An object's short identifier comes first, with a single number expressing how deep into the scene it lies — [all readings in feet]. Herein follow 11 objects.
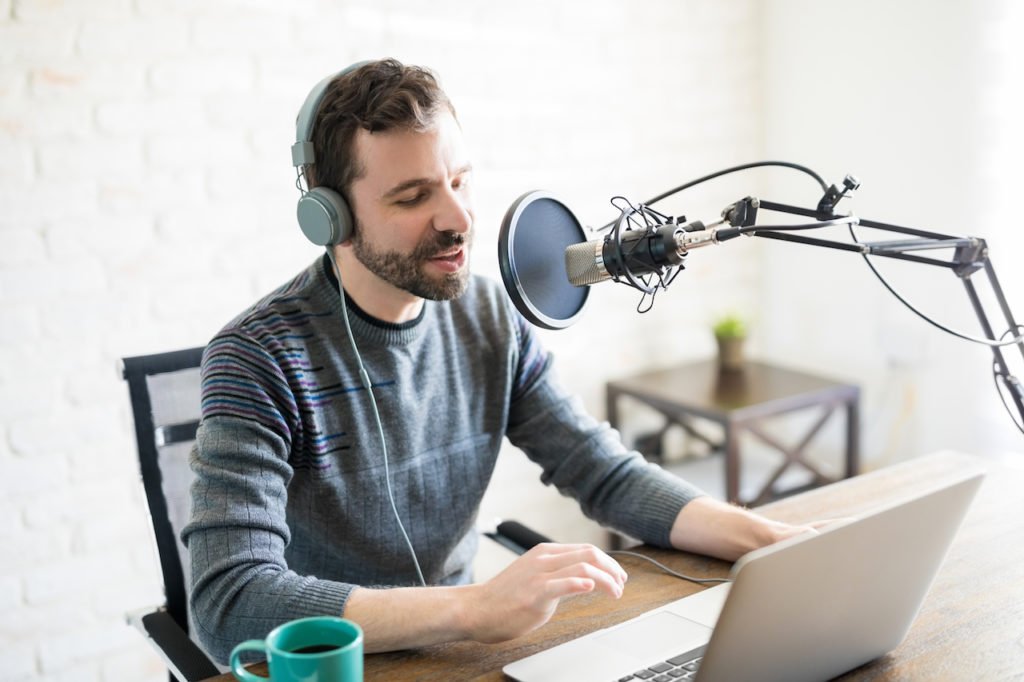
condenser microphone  2.97
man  3.73
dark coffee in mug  2.77
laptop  2.64
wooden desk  3.28
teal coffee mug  2.60
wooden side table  7.62
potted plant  8.64
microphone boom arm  3.01
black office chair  4.54
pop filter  3.45
